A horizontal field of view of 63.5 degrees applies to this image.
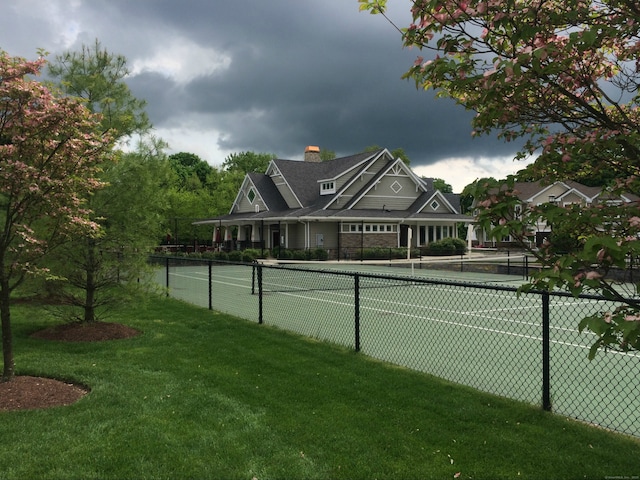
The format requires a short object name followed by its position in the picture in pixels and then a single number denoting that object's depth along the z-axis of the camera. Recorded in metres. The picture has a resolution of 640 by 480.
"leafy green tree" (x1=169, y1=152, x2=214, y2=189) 76.00
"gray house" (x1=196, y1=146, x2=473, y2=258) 39.06
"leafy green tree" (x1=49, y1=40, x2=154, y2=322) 9.10
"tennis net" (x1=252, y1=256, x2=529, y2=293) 19.11
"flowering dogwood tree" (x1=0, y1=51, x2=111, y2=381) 5.17
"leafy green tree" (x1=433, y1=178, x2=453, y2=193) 112.94
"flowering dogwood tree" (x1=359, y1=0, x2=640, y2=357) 2.58
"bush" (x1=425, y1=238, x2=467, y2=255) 39.06
